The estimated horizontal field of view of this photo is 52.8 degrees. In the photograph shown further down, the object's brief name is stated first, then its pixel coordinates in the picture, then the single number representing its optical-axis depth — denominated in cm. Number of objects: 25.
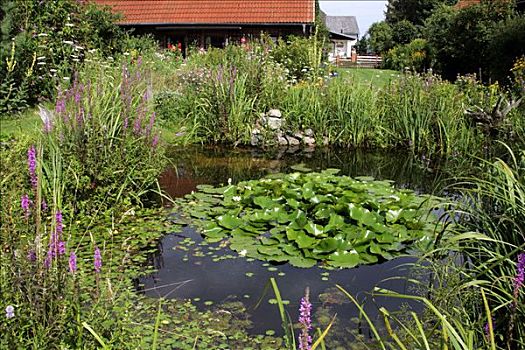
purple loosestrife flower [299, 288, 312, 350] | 150
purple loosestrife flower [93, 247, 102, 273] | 237
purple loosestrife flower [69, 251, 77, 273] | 242
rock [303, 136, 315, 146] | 948
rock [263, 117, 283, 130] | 945
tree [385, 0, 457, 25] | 4800
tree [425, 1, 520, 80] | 1911
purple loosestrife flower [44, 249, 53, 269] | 248
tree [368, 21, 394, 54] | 4016
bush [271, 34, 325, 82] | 1315
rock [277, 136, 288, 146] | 951
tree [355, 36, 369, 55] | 5588
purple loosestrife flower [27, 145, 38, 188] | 291
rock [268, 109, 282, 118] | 951
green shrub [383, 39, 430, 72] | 2653
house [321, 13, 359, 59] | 8112
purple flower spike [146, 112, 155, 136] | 539
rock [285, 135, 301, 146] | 953
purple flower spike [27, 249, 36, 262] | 252
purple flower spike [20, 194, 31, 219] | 271
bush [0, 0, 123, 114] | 969
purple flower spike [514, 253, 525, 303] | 205
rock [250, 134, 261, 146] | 931
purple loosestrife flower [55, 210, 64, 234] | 253
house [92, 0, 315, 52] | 2153
